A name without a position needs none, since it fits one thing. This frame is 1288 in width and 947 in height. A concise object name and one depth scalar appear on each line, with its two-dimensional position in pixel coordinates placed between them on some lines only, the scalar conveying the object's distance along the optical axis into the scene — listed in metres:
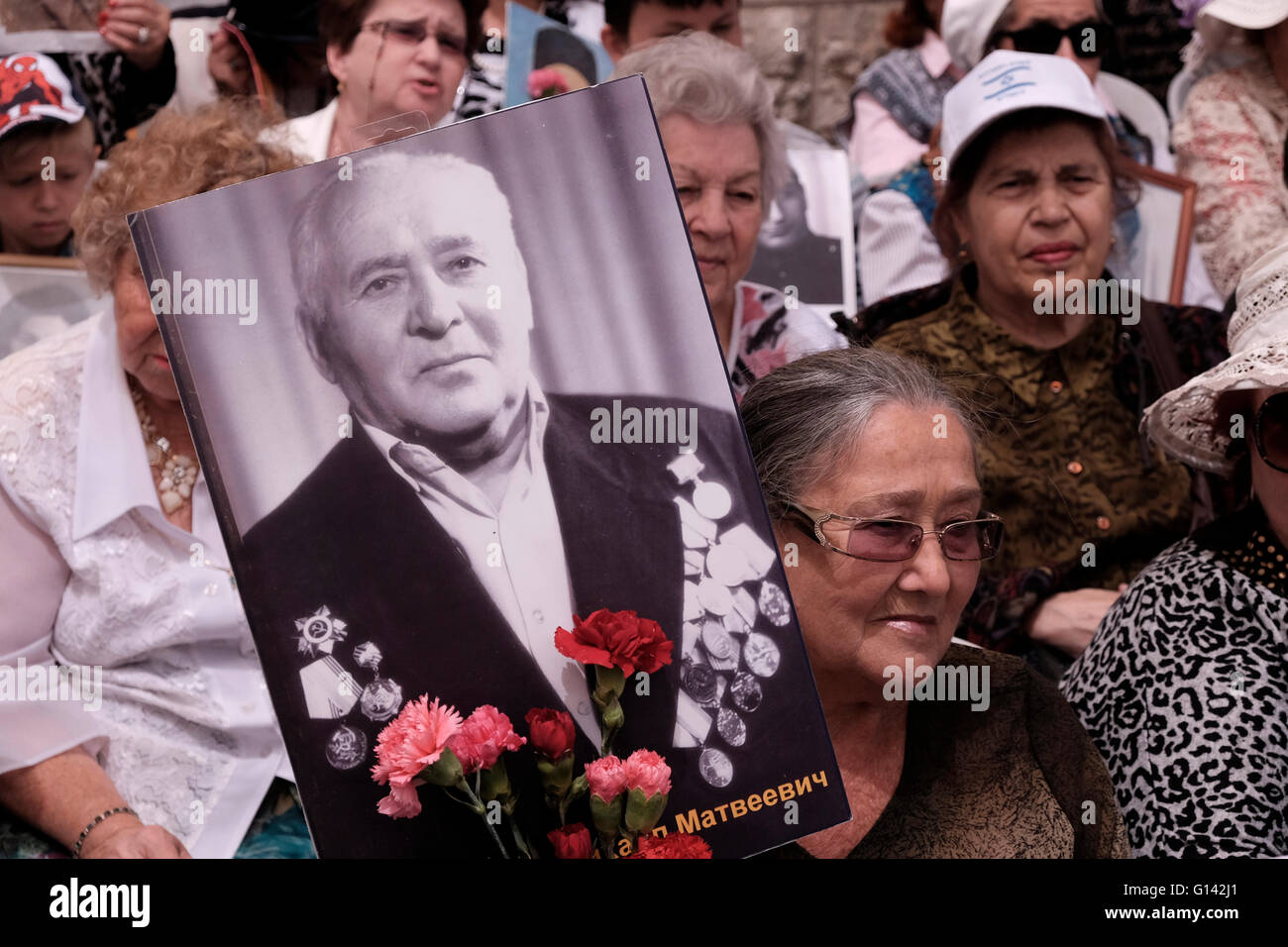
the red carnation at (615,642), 1.52
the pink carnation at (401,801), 1.52
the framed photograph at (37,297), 2.78
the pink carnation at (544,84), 3.30
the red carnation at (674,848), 1.54
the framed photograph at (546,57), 3.35
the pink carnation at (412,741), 1.50
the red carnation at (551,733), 1.54
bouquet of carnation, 1.51
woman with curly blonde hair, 2.03
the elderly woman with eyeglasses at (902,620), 1.83
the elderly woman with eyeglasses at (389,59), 2.95
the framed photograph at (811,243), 3.16
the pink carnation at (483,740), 1.51
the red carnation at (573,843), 1.54
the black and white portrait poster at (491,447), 1.59
